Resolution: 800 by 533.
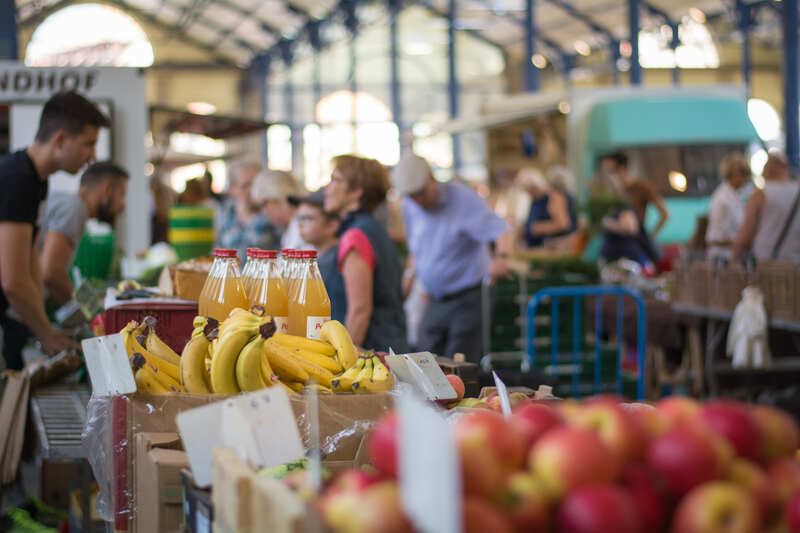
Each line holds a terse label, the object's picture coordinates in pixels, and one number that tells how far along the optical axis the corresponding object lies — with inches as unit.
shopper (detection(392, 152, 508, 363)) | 222.2
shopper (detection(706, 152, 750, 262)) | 329.7
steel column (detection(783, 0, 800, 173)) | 531.5
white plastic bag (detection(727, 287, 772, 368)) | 237.5
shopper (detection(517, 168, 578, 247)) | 410.3
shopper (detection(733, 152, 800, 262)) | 265.3
